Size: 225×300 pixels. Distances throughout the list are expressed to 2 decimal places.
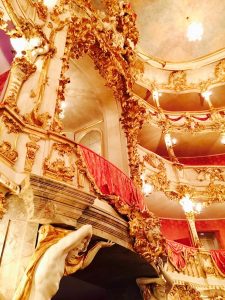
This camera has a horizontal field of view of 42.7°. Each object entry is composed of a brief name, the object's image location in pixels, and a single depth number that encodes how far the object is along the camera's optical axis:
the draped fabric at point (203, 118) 14.05
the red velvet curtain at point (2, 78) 5.69
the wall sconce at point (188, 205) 10.19
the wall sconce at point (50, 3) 5.95
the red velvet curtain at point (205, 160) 14.38
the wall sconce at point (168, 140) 12.95
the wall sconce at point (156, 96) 14.28
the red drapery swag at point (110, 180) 5.01
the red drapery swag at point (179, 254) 8.69
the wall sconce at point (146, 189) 9.51
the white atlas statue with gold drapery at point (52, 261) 2.75
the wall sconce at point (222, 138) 12.85
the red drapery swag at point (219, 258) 9.39
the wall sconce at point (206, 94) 14.55
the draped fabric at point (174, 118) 14.02
